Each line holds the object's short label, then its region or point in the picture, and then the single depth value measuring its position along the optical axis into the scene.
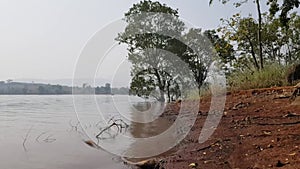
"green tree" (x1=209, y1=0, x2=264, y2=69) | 11.39
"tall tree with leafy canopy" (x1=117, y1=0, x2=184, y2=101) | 21.52
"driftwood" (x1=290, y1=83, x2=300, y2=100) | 6.38
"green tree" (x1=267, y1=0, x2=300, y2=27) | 4.14
